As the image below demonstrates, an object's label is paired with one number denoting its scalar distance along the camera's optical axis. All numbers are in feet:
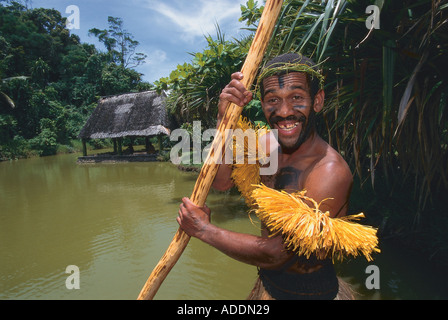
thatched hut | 53.36
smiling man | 3.84
